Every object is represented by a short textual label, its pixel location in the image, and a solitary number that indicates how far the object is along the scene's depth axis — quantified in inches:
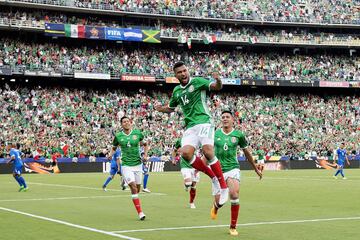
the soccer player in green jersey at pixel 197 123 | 475.2
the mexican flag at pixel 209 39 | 2672.2
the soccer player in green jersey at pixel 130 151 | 645.9
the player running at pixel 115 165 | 1135.3
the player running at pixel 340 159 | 1553.9
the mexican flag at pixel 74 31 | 2399.1
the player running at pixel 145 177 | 1057.3
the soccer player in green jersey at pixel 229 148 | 513.6
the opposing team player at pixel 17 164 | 1071.4
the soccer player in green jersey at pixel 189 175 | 742.5
